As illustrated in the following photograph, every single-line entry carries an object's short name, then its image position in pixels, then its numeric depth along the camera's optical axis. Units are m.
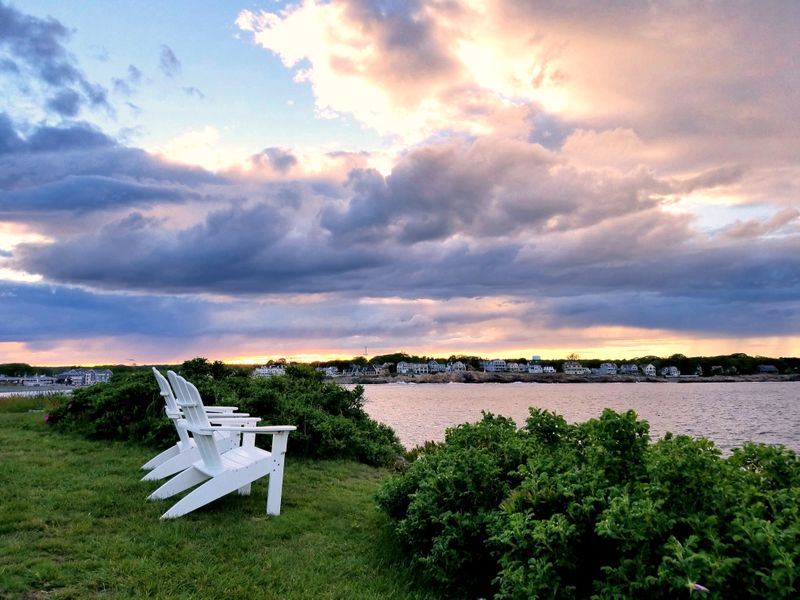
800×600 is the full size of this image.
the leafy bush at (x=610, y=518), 3.04
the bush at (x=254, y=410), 10.32
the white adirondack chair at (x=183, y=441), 7.20
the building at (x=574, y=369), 123.69
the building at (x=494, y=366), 126.50
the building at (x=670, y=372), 118.12
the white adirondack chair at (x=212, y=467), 5.88
